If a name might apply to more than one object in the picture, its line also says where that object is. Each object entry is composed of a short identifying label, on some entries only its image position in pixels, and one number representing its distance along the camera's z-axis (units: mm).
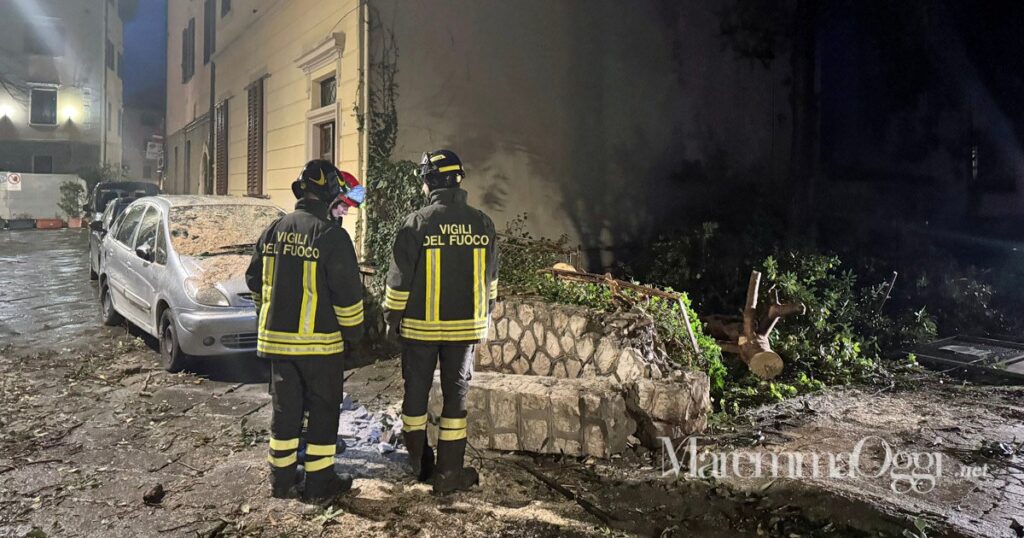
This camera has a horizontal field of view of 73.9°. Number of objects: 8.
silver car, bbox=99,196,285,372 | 6328
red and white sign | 23547
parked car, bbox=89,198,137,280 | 10242
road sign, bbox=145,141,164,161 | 23125
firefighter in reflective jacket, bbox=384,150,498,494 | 4066
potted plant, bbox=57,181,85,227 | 25031
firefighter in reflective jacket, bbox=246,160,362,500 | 3846
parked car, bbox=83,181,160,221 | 18156
